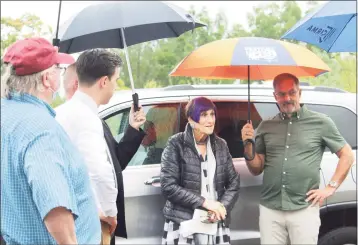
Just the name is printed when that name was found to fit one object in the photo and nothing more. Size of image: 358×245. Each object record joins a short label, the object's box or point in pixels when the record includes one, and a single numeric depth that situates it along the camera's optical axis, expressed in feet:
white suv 13.79
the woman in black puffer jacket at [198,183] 12.44
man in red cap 6.01
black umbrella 11.44
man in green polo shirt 12.91
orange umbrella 12.28
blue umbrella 12.91
